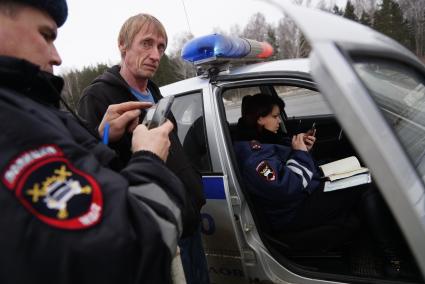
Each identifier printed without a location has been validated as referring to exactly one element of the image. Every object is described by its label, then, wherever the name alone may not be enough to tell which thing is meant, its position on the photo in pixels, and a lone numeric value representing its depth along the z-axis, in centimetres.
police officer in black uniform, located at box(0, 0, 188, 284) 70
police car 77
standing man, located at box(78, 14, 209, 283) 172
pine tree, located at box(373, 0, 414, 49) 3113
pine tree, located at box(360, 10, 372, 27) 3312
